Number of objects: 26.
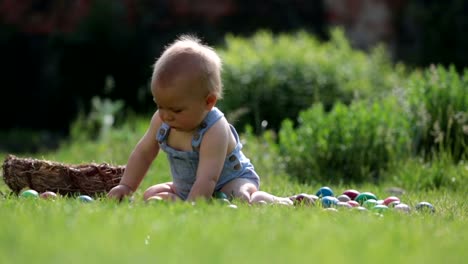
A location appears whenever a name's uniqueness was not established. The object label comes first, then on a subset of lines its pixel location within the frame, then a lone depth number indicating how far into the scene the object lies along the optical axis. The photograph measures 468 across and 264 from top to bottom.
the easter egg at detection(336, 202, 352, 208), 8.66
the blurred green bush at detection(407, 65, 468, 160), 13.02
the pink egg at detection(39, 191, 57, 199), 8.78
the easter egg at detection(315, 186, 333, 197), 10.05
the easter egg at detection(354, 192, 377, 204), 9.71
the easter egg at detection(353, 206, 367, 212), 8.28
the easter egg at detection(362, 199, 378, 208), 8.91
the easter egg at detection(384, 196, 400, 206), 9.42
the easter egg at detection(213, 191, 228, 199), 8.99
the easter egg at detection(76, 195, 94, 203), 8.27
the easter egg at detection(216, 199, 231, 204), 8.05
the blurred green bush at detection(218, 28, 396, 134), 16.70
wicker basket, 9.79
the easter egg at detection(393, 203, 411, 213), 8.65
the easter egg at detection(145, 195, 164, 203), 7.87
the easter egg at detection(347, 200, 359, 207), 9.00
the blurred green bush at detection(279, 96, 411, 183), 12.83
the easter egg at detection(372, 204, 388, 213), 8.34
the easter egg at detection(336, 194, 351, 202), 9.56
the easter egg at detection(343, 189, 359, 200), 10.15
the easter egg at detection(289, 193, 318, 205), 8.84
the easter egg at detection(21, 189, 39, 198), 8.82
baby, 8.53
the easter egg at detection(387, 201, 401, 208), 9.11
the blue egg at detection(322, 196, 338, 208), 8.87
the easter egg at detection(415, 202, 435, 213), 8.85
